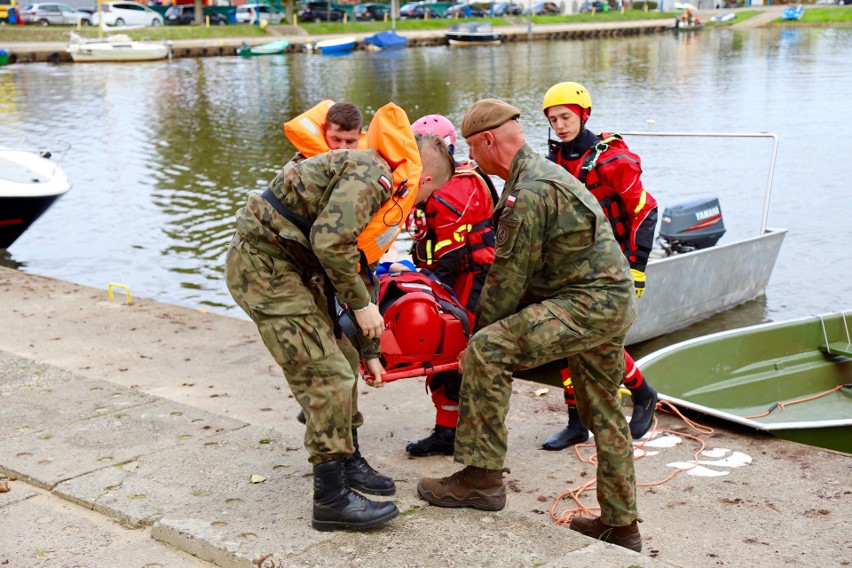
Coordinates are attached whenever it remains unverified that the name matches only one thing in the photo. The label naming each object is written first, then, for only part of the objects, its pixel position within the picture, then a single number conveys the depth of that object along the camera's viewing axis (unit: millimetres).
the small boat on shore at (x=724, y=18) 79688
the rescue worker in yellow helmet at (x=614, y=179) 5871
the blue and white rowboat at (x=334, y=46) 59000
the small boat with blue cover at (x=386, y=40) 60844
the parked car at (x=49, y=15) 62769
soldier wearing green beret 4180
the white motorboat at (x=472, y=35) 64125
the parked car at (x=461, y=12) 76688
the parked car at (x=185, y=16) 68000
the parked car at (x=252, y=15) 68562
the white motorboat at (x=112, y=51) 53156
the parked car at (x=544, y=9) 82062
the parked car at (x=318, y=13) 71500
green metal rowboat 7750
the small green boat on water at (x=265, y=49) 56781
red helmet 5004
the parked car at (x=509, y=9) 79375
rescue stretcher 5004
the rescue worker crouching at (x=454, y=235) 5422
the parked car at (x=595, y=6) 84125
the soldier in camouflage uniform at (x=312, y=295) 4098
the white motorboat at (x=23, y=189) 14734
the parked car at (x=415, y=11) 75875
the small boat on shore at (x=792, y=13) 76375
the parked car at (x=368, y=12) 71500
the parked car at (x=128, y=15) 62750
